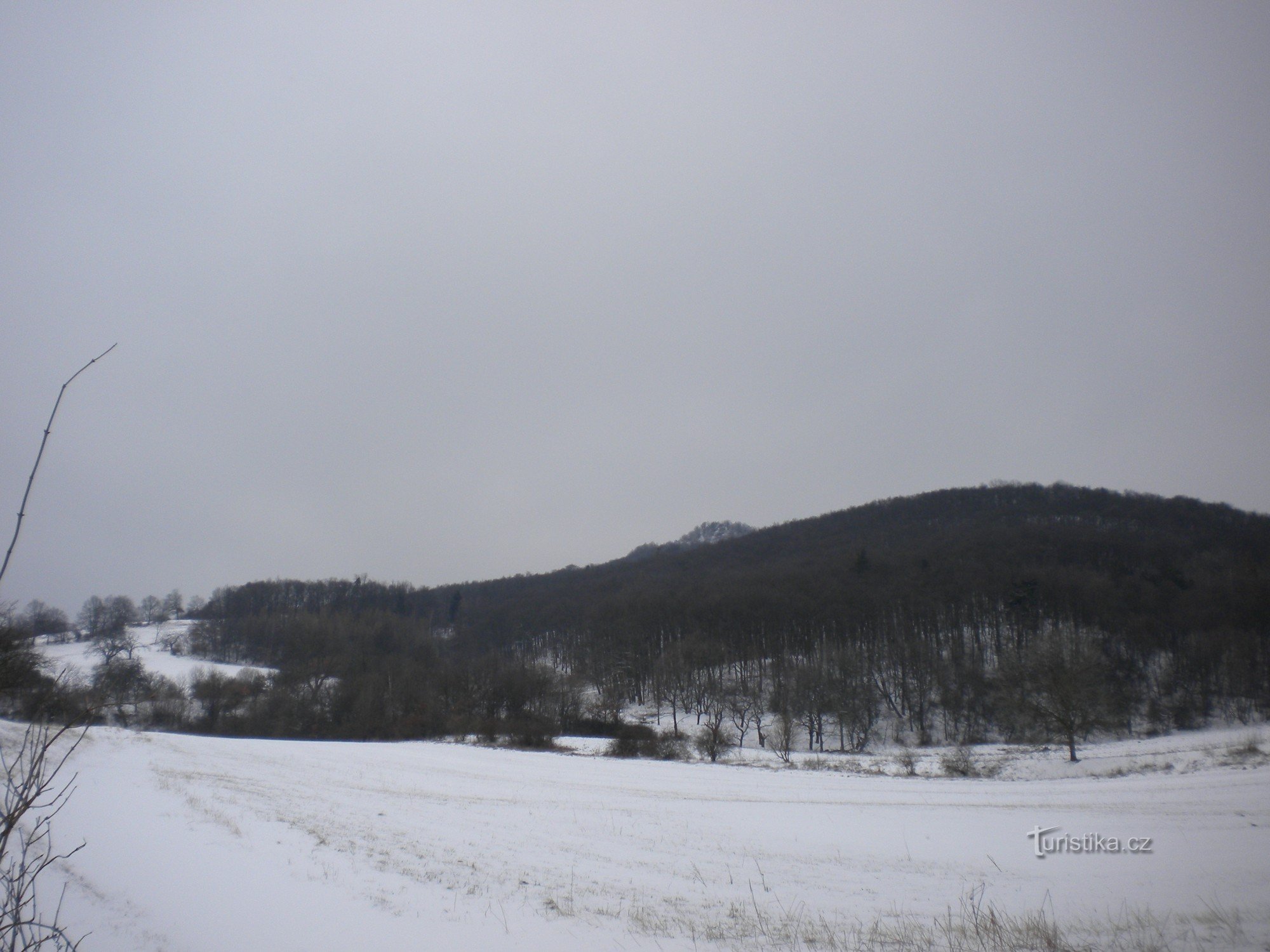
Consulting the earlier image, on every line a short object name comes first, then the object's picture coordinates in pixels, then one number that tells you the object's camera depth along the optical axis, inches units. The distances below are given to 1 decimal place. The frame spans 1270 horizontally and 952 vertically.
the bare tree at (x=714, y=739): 1895.9
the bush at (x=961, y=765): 1398.9
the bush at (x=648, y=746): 1905.8
